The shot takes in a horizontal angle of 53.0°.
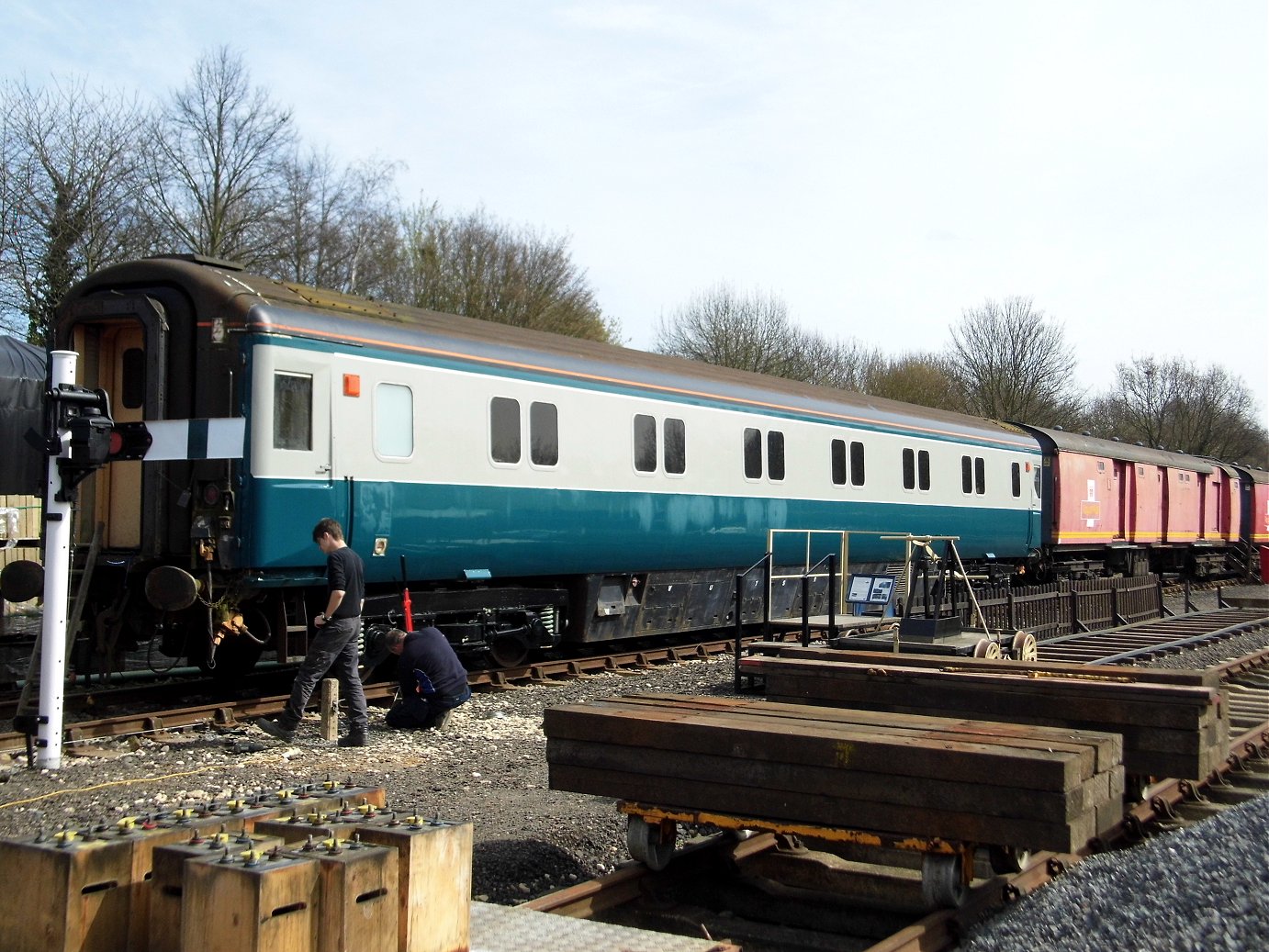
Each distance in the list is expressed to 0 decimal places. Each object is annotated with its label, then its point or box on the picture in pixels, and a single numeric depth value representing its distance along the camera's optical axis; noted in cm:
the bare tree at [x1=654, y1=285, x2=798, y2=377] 4628
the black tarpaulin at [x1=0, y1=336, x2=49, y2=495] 1644
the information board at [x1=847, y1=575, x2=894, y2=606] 1338
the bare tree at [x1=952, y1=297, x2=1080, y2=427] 5159
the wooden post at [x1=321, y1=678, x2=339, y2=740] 989
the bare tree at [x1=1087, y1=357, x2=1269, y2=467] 6562
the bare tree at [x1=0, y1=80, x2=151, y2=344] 2511
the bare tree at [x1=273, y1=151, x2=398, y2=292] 3288
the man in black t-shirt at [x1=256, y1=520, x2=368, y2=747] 976
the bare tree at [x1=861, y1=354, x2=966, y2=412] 5225
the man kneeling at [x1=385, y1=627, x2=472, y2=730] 1019
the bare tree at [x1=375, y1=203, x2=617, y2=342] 3603
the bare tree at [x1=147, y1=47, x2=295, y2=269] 2930
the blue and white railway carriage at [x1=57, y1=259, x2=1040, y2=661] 1056
